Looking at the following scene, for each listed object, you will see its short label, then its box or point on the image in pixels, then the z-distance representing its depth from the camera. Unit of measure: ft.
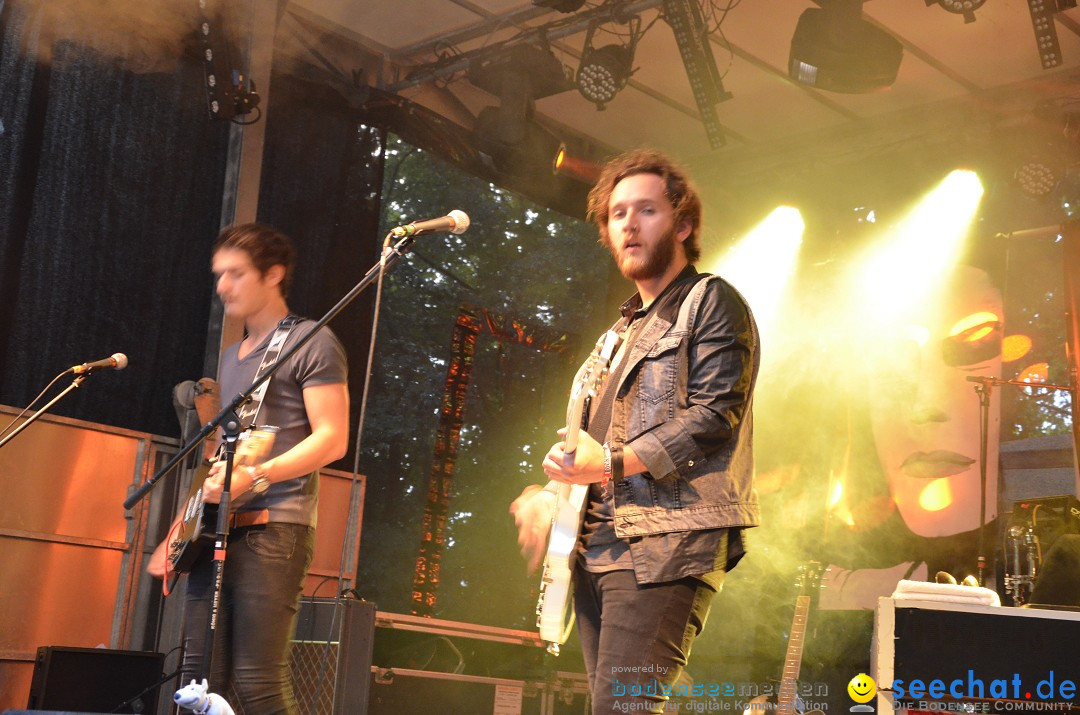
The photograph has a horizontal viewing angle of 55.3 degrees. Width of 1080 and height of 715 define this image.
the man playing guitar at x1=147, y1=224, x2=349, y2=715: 8.98
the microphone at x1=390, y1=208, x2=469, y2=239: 9.73
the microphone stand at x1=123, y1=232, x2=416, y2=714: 8.11
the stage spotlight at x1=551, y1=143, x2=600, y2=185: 24.73
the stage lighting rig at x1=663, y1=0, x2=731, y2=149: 20.95
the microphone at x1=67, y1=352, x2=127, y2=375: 12.83
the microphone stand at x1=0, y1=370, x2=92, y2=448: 12.25
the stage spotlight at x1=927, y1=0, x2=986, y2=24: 18.72
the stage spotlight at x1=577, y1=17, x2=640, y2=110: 22.44
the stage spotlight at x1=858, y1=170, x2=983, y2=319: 26.04
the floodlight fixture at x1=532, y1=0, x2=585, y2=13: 20.17
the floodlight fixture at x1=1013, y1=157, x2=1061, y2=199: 24.27
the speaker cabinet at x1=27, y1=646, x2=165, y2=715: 13.12
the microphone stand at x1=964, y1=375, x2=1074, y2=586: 23.72
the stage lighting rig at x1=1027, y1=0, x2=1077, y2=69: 18.71
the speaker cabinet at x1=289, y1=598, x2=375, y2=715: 14.55
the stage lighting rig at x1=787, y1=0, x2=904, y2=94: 19.98
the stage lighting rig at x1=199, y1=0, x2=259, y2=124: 18.47
